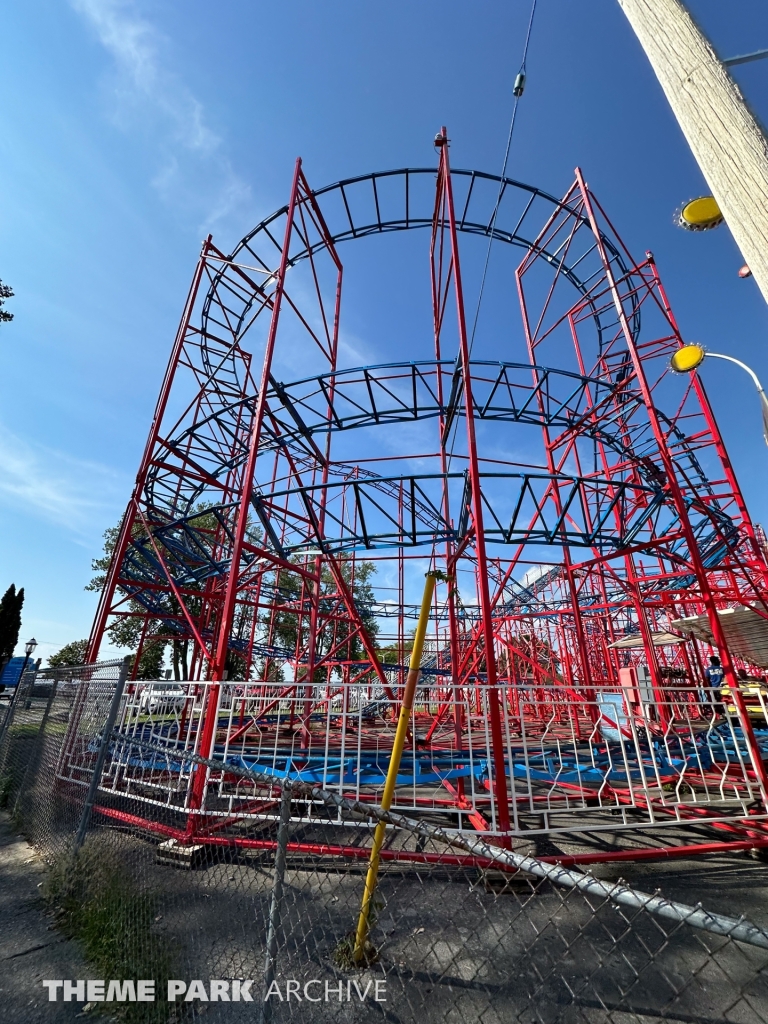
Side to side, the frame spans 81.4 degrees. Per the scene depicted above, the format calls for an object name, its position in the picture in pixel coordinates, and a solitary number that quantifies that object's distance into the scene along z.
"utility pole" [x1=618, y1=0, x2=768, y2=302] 2.25
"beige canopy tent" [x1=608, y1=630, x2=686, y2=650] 13.85
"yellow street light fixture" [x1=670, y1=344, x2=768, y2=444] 6.80
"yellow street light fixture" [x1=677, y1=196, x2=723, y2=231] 3.83
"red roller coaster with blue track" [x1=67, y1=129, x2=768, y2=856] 5.09
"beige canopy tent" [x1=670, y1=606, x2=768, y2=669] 10.22
